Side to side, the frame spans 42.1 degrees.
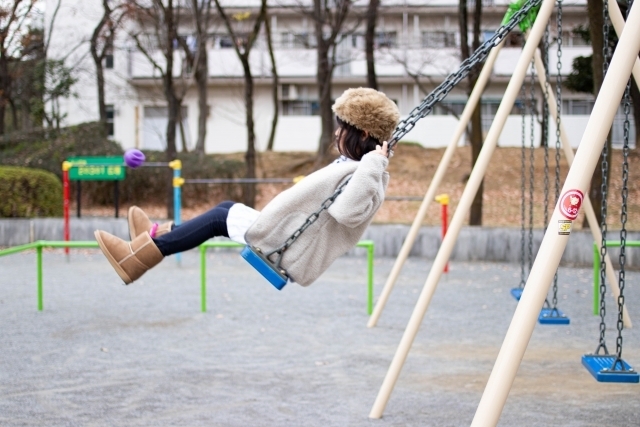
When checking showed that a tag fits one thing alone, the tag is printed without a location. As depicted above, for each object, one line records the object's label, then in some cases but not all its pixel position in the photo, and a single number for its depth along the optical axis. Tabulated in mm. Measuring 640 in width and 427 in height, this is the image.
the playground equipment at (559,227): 2748
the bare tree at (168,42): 16891
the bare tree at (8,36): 17812
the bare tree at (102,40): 21484
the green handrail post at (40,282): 7809
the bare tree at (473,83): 14477
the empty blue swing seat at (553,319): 5828
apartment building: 26406
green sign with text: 13242
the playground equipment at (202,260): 7375
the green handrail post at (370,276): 7646
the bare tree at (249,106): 16594
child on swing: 3723
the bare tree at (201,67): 21138
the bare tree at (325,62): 18516
